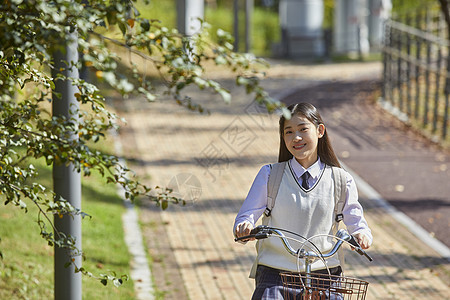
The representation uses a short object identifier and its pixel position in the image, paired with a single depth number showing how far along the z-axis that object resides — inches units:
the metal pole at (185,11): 1758.1
